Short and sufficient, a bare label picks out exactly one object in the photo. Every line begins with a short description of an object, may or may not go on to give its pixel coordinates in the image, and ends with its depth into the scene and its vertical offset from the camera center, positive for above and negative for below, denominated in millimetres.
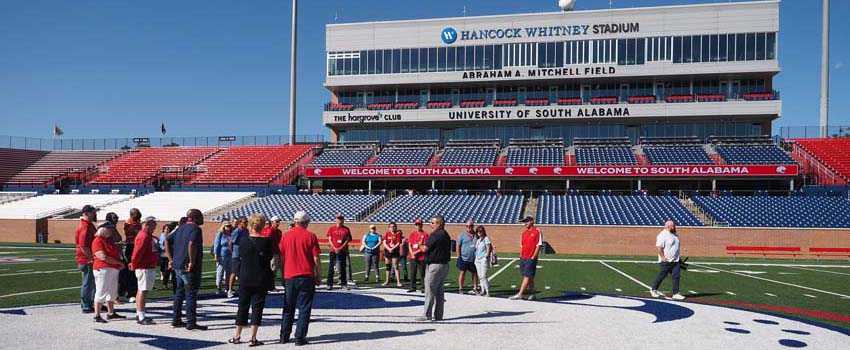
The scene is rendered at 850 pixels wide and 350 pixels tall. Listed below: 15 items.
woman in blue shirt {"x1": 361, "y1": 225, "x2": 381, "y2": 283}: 15820 -1909
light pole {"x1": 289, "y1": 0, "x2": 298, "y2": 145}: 51469 +8106
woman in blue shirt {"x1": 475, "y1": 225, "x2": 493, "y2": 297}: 13070 -1784
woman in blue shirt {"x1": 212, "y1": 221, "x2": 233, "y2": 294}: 13188 -1774
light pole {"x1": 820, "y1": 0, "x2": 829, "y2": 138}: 45722 +7516
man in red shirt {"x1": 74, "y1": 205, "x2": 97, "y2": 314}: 9602 -1348
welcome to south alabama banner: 37000 +229
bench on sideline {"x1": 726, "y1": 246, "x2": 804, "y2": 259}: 28578 -3507
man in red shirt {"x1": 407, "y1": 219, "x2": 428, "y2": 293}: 13781 -1762
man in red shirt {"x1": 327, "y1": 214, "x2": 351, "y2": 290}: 14039 -1736
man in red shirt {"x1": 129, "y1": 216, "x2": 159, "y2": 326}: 9227 -1452
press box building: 42344 +7359
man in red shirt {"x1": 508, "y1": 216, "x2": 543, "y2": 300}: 12289 -1566
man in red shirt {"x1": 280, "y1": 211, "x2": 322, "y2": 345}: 7973 -1350
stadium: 31531 +1215
